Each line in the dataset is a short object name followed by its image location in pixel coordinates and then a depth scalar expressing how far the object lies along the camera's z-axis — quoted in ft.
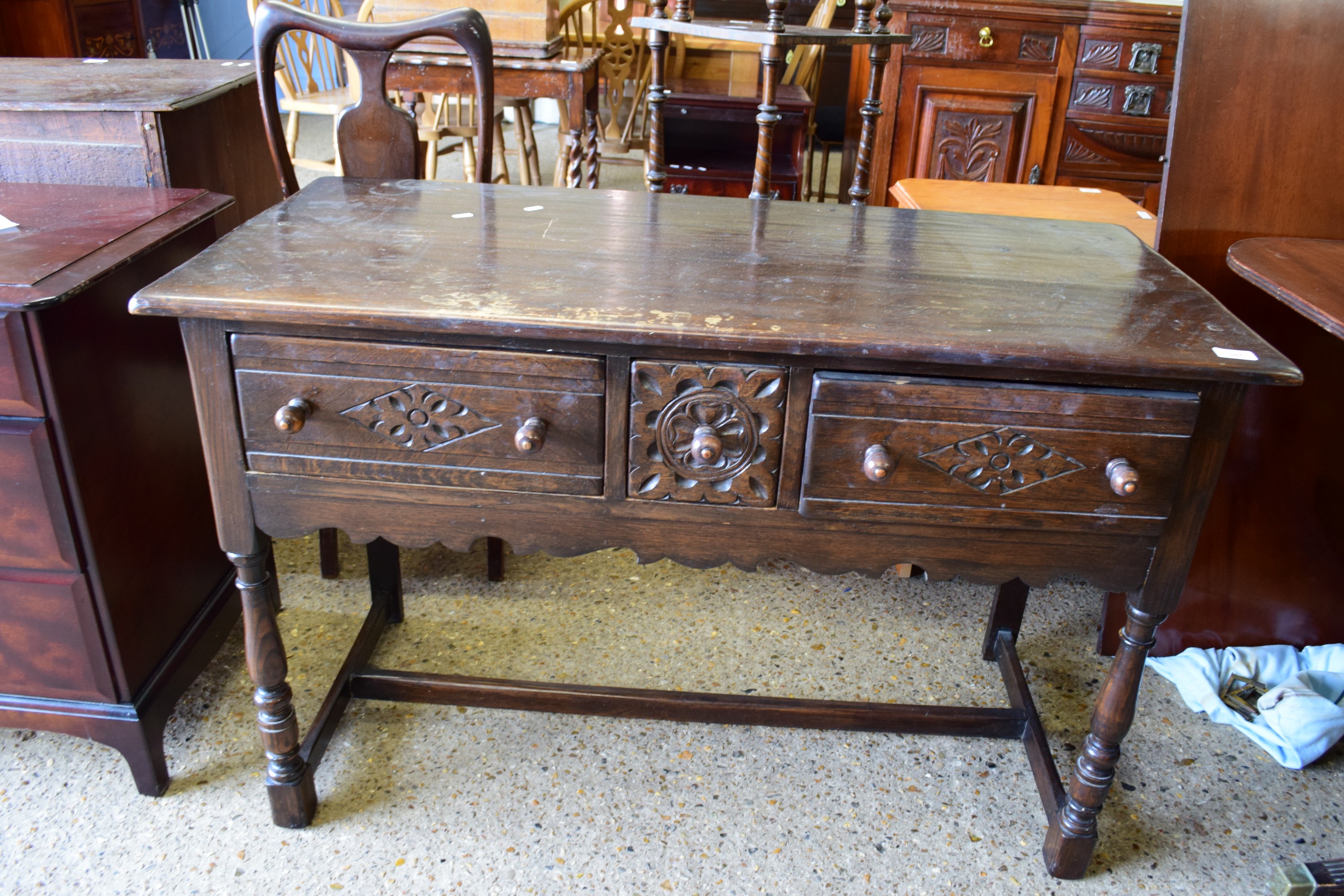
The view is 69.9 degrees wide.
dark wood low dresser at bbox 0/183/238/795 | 4.51
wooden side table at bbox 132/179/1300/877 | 3.89
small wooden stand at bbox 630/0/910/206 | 6.37
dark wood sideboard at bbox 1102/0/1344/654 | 5.62
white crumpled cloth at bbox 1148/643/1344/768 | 5.76
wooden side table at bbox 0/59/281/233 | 5.94
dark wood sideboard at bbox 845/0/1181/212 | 11.59
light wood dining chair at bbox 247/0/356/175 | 13.52
